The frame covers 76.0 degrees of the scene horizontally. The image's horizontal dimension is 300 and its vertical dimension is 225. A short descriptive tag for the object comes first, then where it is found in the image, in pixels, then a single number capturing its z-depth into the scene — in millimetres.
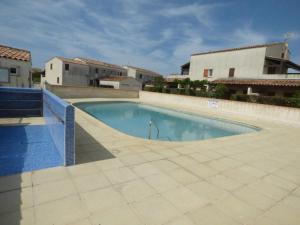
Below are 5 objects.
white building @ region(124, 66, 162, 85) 48875
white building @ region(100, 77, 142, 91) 37969
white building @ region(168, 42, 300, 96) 21953
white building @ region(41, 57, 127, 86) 37094
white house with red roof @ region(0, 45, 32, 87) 10750
